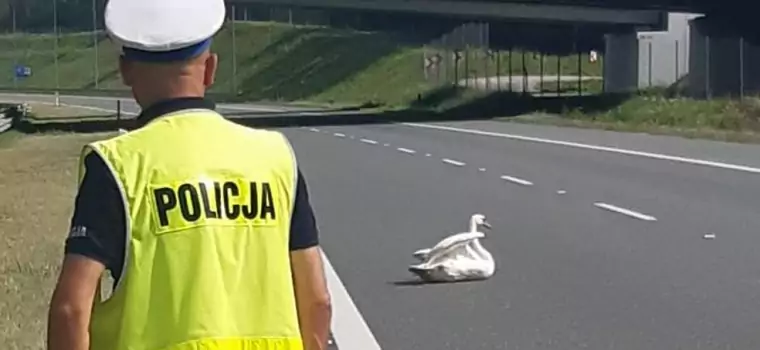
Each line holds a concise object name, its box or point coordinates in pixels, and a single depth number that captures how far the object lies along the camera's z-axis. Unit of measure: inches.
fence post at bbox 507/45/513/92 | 3114.7
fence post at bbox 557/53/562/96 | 3125.0
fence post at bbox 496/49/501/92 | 3306.1
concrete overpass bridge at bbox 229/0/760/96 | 2362.2
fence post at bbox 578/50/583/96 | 3022.1
